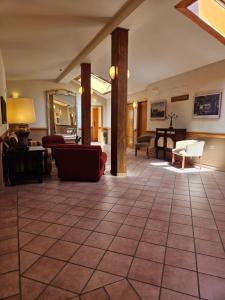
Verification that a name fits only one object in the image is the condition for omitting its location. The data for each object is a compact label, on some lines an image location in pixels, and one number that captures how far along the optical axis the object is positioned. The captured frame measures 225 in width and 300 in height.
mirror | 9.16
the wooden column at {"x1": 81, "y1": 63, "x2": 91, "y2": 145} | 6.46
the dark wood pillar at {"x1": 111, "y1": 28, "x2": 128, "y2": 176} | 4.01
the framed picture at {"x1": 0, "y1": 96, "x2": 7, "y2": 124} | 4.06
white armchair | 4.88
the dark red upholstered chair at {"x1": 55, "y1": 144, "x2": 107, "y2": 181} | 3.76
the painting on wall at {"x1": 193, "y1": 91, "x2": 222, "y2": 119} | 4.74
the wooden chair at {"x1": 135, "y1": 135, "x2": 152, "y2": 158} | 6.57
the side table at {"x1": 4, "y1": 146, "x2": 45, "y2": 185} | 3.65
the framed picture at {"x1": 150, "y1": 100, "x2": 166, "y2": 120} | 6.66
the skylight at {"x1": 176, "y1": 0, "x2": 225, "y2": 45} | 3.52
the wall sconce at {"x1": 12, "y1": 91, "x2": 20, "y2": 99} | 8.67
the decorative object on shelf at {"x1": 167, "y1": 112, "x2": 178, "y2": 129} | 6.10
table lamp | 4.04
